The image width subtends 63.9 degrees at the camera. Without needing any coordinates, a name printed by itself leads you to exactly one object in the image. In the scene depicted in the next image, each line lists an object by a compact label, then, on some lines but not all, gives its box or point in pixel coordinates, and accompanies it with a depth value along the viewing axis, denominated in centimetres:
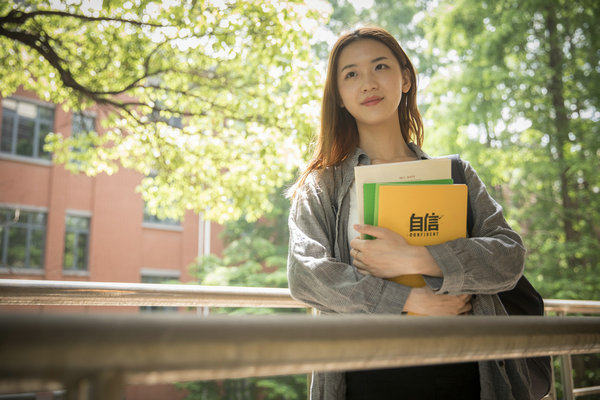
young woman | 110
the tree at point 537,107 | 805
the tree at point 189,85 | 473
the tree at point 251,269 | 1227
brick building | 1306
